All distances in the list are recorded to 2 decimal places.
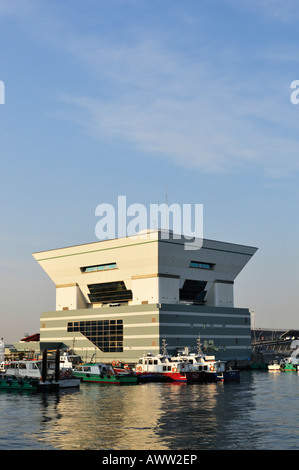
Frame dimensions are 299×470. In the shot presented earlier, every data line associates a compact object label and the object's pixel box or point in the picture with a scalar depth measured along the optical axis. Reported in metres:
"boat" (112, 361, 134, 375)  98.00
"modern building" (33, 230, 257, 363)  124.56
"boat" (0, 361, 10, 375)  93.74
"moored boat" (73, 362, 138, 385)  88.56
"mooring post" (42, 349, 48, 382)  76.56
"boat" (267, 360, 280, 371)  130.00
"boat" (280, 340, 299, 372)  125.39
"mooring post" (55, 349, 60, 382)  77.94
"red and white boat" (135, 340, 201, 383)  89.81
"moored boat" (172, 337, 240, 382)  90.56
